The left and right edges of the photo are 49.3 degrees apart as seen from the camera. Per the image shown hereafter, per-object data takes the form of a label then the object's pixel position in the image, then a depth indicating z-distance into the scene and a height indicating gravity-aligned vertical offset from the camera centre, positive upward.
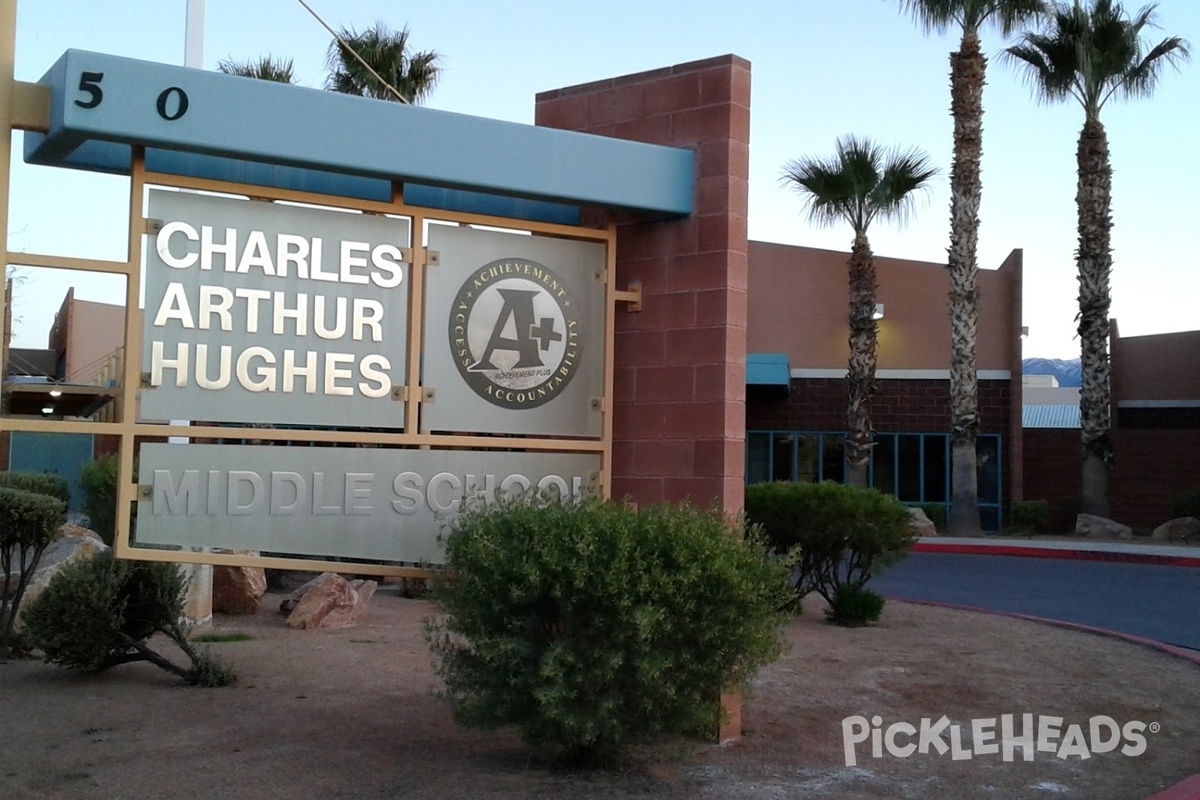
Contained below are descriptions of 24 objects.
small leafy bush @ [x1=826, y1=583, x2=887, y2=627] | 12.47 -1.35
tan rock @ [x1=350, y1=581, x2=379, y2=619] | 11.89 -1.31
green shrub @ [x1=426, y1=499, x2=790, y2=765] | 5.69 -0.72
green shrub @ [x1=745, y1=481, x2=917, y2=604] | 12.12 -0.58
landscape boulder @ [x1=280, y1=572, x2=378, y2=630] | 11.41 -1.34
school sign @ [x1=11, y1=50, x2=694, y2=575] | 6.48 +0.80
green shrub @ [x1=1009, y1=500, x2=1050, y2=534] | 28.67 -1.03
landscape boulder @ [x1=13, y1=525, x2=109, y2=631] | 10.21 -0.89
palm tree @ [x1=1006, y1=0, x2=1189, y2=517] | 27.14 +7.00
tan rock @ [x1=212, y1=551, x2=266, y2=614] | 11.86 -1.25
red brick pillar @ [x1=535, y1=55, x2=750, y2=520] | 7.31 +0.85
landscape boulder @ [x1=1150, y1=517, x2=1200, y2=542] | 26.33 -1.18
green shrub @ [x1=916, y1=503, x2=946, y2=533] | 29.70 -1.04
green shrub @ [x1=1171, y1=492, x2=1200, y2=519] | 27.55 -0.70
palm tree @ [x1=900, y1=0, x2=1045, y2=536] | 26.70 +5.18
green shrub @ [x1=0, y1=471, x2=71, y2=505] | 18.27 -0.49
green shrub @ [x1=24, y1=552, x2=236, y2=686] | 8.35 -1.07
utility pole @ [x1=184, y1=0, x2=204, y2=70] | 10.19 +3.28
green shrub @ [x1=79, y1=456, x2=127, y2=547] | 17.20 -0.63
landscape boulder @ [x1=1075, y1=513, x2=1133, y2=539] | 26.67 -1.19
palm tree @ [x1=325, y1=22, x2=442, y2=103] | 21.30 +6.37
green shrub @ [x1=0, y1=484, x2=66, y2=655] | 9.74 -0.64
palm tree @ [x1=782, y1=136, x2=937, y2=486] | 28.86 +5.75
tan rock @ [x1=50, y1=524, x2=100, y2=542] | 12.95 -0.85
